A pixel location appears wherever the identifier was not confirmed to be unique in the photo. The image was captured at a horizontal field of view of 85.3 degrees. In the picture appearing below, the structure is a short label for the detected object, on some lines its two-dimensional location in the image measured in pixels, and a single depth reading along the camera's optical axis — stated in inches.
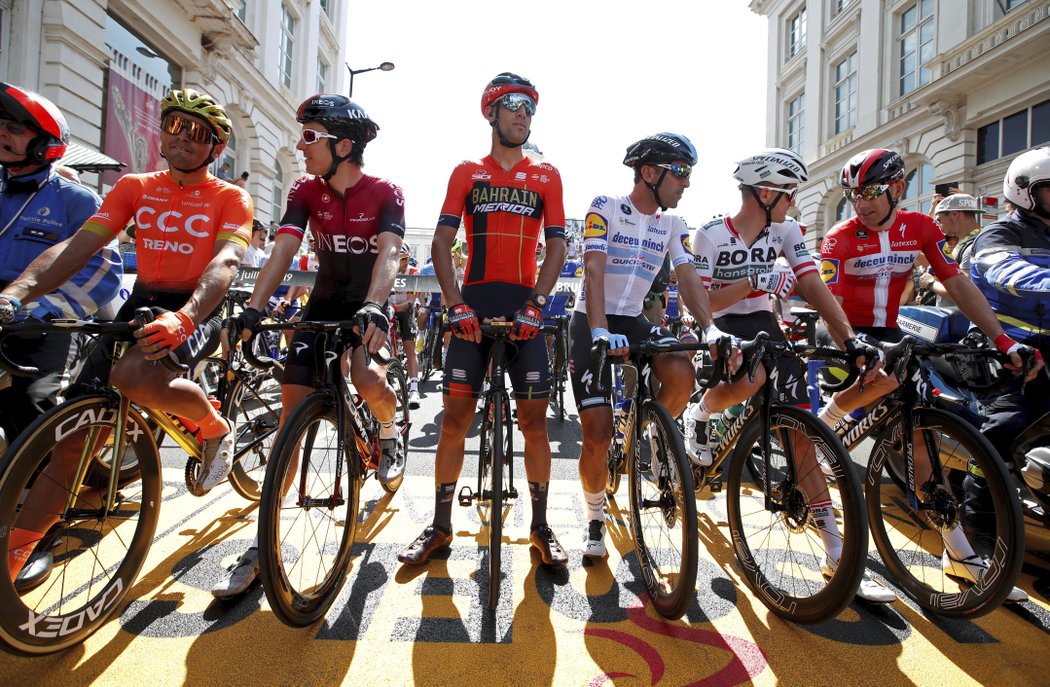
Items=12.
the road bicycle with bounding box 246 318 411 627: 90.7
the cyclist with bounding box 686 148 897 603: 135.5
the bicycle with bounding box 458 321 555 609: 103.3
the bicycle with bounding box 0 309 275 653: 80.8
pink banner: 538.0
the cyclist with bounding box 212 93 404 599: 127.0
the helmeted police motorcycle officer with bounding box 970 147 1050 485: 127.6
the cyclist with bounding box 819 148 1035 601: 139.4
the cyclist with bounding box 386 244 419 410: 331.3
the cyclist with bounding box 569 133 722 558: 131.6
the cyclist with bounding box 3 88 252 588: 109.8
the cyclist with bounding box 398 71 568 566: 128.3
